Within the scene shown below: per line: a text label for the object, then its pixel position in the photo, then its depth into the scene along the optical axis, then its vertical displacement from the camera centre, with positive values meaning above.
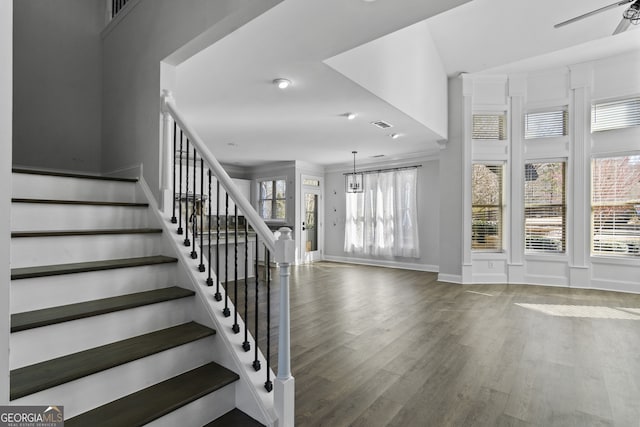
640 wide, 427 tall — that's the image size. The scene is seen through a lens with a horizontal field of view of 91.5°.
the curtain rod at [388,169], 7.07 +1.05
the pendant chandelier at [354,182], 7.69 +0.80
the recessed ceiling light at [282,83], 3.18 +1.34
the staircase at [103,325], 1.33 -0.57
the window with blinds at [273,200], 8.41 +0.36
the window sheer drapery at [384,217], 7.15 -0.09
